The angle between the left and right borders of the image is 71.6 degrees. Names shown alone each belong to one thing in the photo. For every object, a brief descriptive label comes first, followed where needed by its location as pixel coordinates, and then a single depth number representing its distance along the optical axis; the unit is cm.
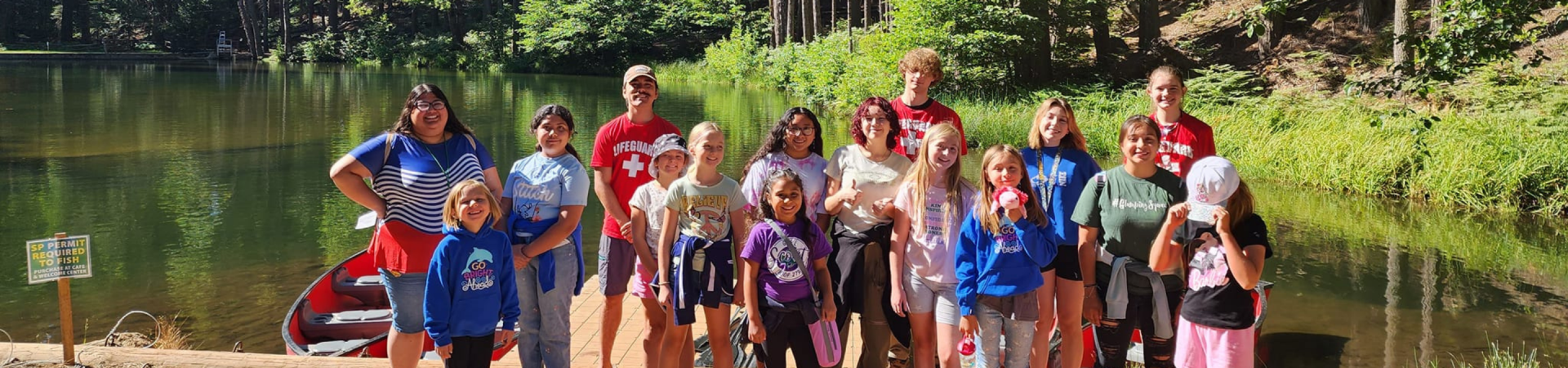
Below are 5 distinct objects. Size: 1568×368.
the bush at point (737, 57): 4200
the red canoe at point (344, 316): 607
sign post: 503
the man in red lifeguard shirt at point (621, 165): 488
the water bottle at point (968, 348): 438
